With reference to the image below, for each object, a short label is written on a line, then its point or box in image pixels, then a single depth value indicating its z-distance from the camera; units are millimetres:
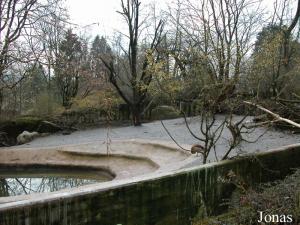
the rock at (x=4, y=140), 19364
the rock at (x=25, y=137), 20009
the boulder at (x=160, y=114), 26267
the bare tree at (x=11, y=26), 7696
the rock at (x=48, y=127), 21719
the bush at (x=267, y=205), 4676
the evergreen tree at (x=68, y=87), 27614
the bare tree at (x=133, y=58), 22569
